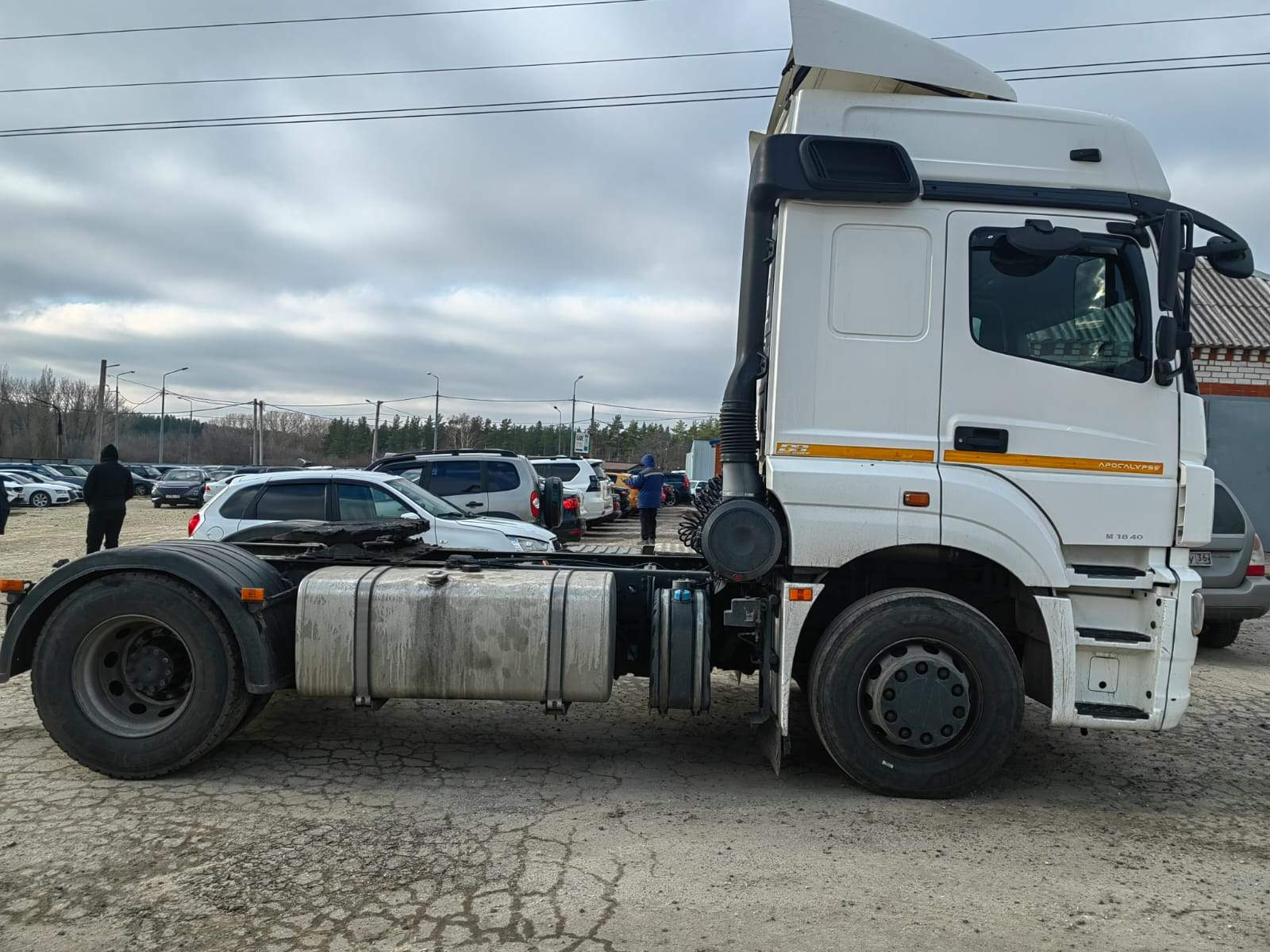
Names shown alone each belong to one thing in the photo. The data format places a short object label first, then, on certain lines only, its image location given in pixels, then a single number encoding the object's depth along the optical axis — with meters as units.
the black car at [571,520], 17.50
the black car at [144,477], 46.53
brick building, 19.39
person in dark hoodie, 12.31
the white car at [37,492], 36.62
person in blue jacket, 15.80
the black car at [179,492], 35.94
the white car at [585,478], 20.62
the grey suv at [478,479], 14.06
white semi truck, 4.62
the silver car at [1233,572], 8.89
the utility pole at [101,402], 56.31
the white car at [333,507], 9.58
